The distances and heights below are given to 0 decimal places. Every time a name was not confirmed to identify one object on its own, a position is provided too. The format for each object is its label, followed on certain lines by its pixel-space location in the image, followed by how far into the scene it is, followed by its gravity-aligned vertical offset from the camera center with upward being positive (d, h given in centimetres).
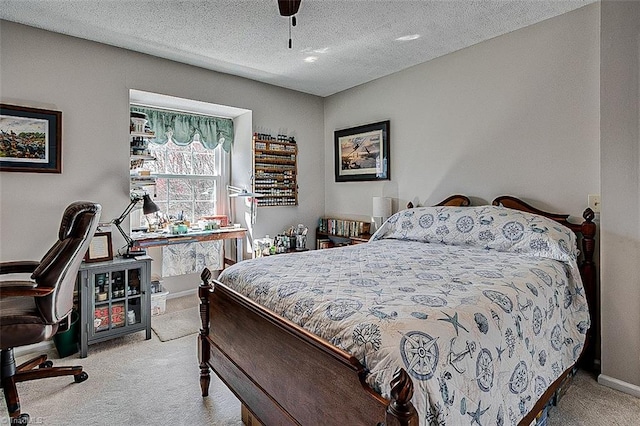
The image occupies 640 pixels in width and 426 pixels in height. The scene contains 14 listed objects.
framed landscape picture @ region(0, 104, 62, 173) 267 +55
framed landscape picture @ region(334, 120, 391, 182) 396 +65
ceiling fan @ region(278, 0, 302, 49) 185 +107
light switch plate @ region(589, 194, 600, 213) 245 +2
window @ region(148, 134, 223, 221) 399 +36
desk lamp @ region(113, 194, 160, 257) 306 -5
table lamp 378 +0
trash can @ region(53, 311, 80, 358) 264 -99
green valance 382 +93
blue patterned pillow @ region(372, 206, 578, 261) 228 -18
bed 109 -47
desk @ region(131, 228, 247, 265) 342 -30
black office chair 191 -55
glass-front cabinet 269 -72
